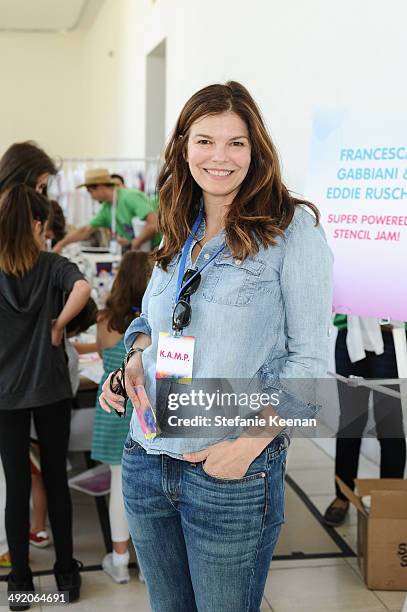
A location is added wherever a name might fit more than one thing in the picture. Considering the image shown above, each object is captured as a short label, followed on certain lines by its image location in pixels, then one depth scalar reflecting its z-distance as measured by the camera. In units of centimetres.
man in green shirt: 543
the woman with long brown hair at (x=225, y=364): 127
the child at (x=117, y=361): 267
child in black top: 240
